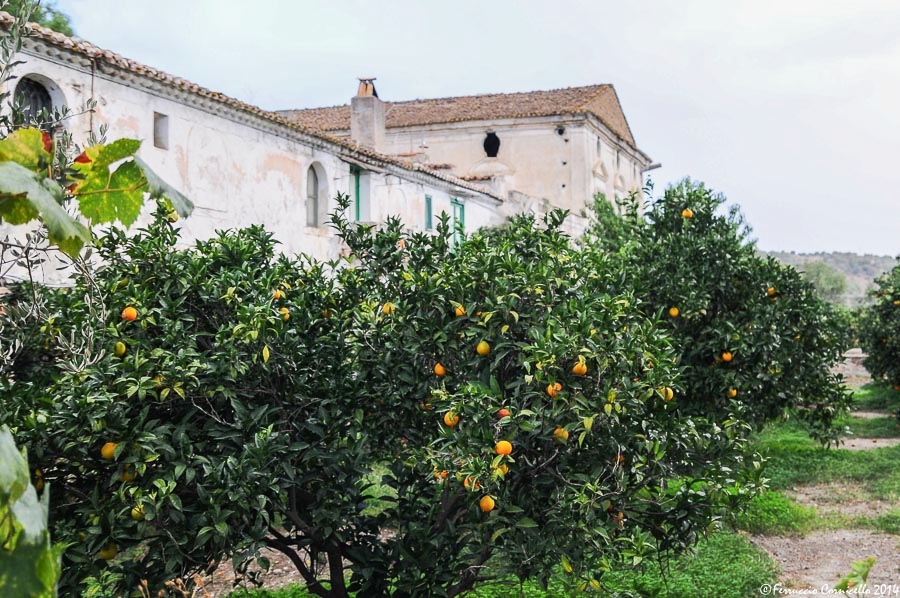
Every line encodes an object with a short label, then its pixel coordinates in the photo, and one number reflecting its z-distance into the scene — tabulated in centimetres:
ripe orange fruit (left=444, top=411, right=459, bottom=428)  450
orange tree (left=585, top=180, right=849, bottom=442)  930
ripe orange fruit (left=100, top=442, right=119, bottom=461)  435
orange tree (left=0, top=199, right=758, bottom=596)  441
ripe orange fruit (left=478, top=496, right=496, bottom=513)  439
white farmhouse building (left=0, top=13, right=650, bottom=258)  1272
